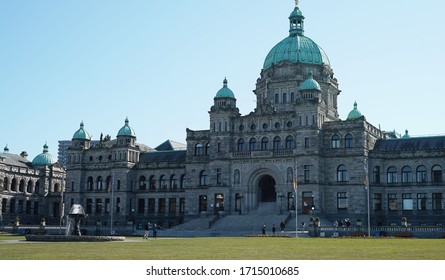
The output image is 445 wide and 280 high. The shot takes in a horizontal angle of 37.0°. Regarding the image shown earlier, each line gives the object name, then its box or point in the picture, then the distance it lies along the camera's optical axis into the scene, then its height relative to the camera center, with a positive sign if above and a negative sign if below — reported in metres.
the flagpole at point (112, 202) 107.05 +2.78
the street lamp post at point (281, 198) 97.14 +3.51
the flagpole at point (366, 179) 75.92 +5.34
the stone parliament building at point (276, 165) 95.00 +8.83
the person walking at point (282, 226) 85.91 -0.42
